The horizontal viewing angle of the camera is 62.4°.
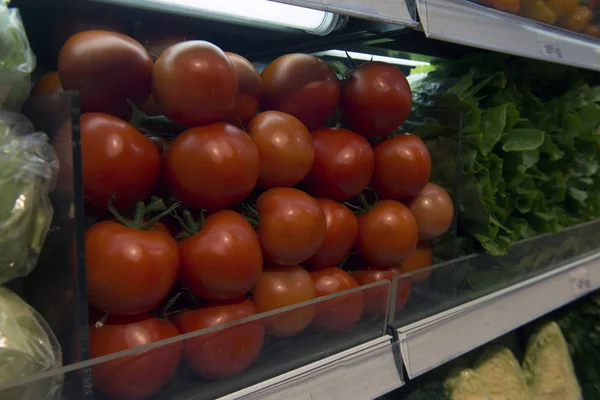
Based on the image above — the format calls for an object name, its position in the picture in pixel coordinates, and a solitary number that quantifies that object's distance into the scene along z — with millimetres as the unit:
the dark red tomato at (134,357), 537
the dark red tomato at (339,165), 873
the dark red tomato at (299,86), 872
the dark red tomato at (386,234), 910
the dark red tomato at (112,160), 607
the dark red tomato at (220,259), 655
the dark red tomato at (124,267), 590
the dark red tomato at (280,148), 778
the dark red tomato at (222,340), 612
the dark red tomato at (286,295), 701
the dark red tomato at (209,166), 672
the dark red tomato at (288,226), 740
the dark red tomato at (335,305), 751
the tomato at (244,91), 800
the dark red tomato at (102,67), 635
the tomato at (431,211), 1023
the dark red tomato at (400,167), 947
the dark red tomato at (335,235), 856
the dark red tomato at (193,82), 671
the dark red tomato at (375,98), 926
